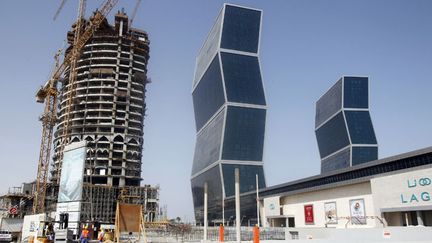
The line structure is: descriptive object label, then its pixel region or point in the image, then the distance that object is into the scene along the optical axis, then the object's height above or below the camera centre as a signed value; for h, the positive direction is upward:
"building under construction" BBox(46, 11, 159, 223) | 120.39 +32.67
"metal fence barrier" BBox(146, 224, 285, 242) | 46.80 -1.88
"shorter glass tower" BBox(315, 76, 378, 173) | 165.25 +40.16
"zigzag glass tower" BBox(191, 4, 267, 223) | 129.12 +37.77
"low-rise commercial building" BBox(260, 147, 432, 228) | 48.78 +3.38
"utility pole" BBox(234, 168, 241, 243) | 21.16 +0.81
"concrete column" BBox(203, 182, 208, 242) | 28.41 +0.26
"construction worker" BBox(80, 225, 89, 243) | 29.39 -1.05
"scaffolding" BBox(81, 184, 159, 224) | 115.25 +7.00
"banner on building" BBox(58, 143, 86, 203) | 44.75 +5.76
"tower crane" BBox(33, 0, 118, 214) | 105.00 +34.62
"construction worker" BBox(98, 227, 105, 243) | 28.83 -1.09
